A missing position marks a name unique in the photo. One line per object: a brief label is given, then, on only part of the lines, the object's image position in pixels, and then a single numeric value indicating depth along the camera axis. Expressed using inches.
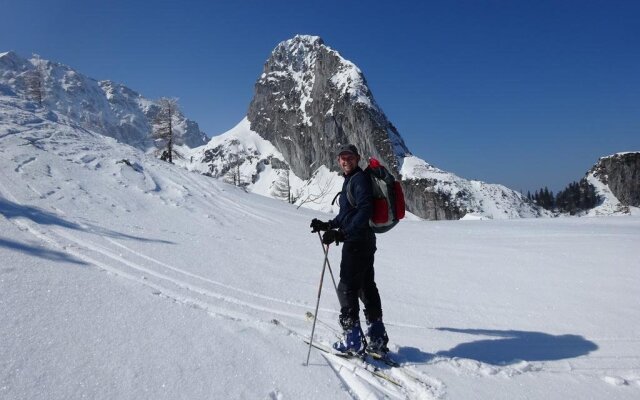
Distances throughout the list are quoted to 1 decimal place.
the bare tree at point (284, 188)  2240.9
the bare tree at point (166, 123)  1579.7
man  156.4
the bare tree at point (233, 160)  7315.0
